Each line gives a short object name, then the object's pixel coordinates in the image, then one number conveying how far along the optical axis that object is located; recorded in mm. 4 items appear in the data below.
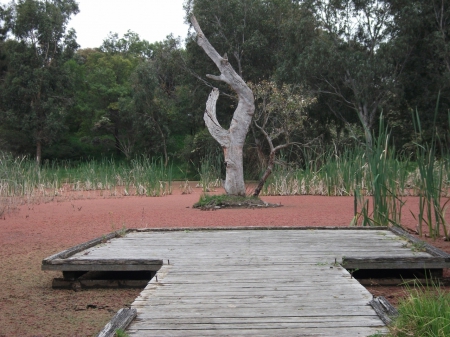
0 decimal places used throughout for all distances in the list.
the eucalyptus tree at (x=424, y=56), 19391
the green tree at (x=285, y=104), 16797
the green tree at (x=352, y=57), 19969
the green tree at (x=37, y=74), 27828
